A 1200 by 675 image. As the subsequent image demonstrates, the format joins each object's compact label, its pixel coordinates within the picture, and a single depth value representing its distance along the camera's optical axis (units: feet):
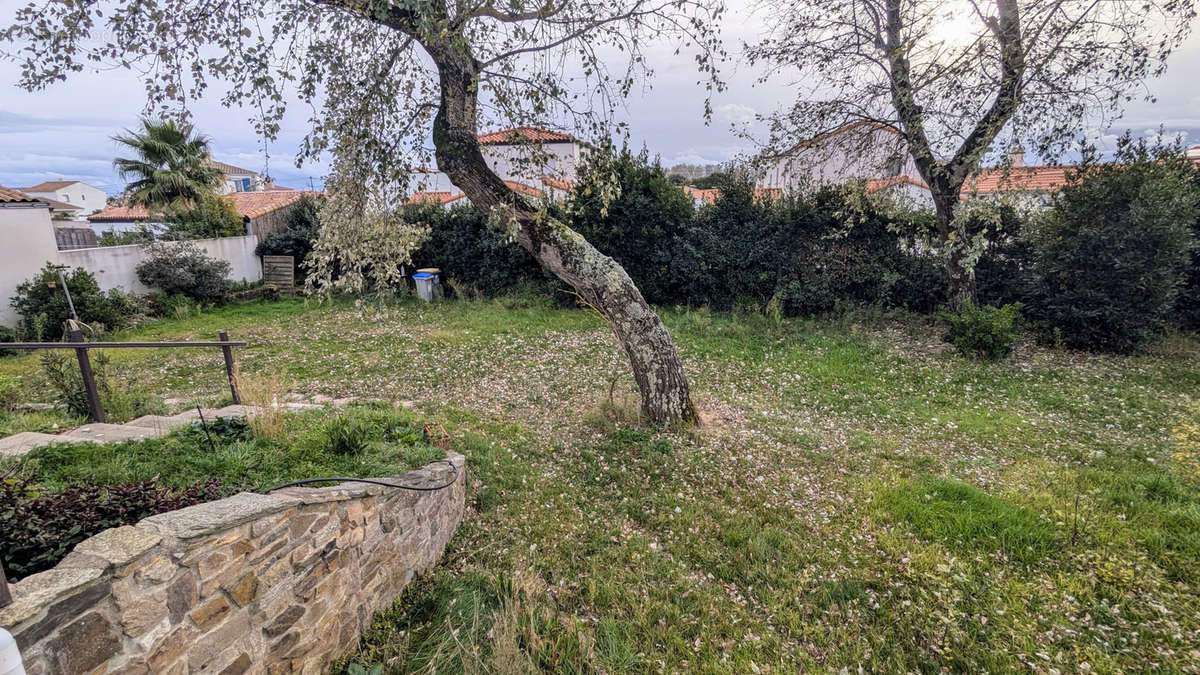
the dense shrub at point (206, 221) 45.42
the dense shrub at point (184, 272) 39.50
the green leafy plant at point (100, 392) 16.22
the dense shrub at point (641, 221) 37.50
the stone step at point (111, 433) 12.10
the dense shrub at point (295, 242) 49.62
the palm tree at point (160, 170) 50.93
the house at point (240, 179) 59.26
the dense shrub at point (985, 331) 26.35
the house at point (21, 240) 31.86
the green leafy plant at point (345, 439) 12.06
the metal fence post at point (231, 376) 16.31
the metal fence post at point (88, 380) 14.57
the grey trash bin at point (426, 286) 42.37
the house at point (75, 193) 156.27
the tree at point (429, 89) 13.75
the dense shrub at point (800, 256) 34.50
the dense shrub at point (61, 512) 6.28
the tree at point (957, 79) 21.49
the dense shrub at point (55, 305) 31.09
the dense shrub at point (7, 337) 29.87
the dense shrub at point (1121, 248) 25.17
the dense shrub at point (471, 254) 42.63
